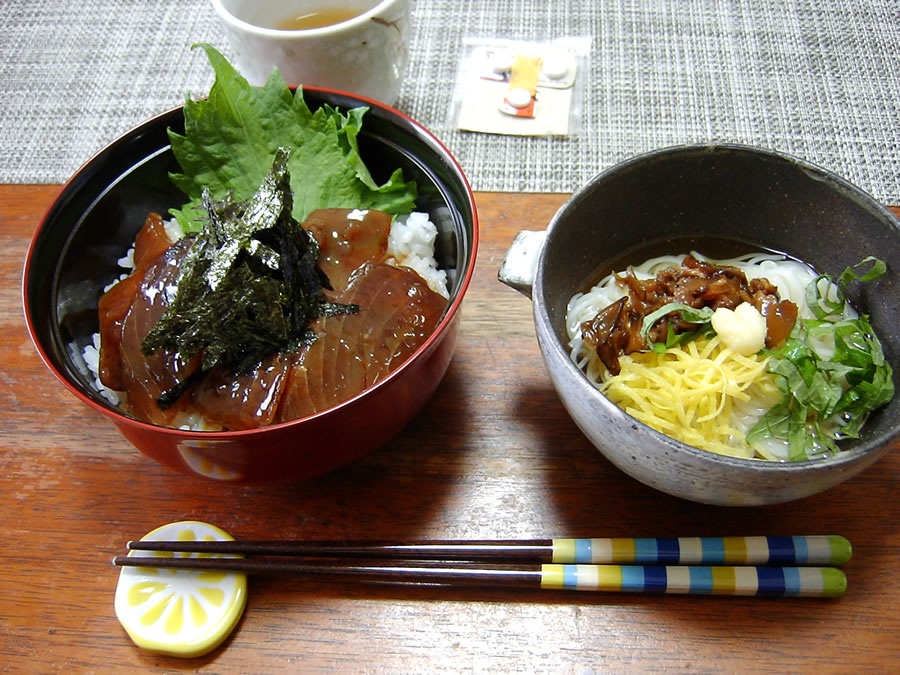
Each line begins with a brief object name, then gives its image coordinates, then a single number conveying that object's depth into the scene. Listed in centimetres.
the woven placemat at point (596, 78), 44
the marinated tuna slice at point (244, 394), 31
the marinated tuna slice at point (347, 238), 35
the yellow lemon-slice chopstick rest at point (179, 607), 30
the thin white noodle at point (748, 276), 32
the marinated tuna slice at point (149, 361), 32
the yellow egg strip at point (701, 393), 31
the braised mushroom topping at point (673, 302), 32
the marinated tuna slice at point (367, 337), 31
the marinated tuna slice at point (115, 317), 33
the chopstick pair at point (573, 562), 30
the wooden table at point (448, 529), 30
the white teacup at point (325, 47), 40
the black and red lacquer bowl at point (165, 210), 30
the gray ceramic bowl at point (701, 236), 27
